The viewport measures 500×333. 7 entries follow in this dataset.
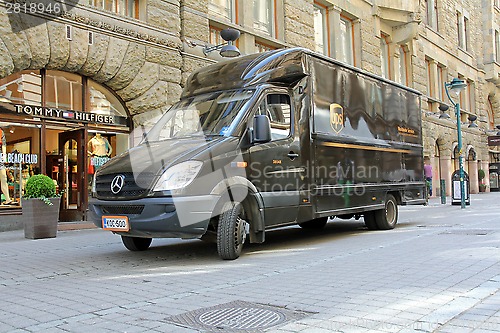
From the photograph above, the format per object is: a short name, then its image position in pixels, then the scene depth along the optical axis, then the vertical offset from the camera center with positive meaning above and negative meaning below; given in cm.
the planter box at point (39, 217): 998 -36
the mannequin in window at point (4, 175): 1165 +58
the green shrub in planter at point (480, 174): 3709 +79
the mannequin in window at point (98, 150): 1348 +125
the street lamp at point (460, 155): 1925 +120
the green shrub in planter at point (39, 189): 1006 +21
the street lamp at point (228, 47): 1355 +427
